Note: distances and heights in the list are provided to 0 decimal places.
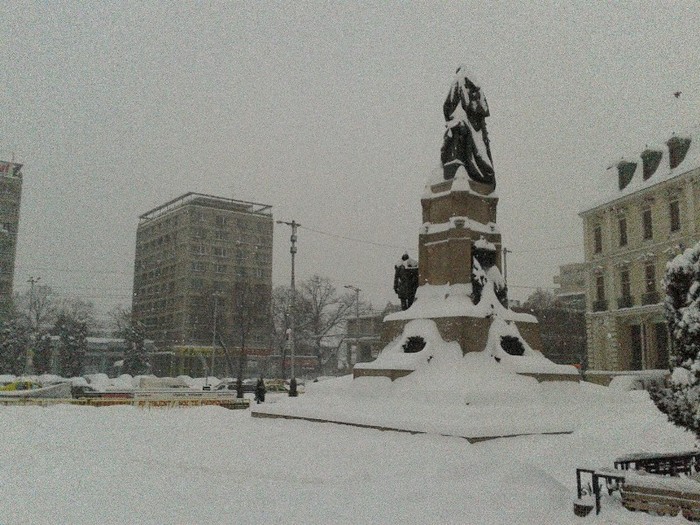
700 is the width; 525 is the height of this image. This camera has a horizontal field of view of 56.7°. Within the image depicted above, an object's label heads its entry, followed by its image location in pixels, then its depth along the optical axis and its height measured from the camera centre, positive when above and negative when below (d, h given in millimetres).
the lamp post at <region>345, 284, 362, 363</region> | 51000 +3534
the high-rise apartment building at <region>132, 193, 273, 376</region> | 74125 +10629
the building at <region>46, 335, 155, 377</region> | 77312 -66
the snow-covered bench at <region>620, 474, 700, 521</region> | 7133 -1537
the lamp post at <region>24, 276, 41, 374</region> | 55531 +1496
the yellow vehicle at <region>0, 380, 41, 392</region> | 36094 -1892
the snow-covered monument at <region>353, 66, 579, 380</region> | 17203 +2330
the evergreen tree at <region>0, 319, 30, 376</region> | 52750 +395
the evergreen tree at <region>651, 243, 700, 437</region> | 8031 +239
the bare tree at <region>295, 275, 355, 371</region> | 62375 +4562
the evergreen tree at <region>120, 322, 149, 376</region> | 61125 +74
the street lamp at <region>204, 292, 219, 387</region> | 49734 +2723
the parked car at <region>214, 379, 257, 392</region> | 42844 -2124
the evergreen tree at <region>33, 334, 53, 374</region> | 57131 -107
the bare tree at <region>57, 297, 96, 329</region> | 74000 +5750
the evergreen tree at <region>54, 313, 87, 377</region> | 55969 +429
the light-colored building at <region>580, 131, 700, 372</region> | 34625 +6471
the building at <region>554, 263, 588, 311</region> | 100775 +12403
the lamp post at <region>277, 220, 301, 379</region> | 31928 +5658
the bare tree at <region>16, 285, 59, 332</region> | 62816 +5275
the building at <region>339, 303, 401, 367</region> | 72956 +2783
